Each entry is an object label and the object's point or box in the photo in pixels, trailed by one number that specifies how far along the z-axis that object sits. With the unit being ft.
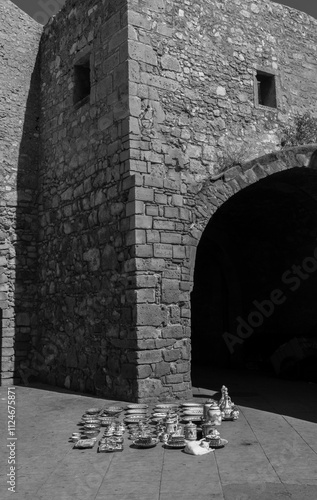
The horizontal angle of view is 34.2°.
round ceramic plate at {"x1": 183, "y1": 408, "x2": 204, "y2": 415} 17.47
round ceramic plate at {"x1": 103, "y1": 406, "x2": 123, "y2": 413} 17.72
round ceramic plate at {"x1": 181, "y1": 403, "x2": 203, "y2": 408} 18.62
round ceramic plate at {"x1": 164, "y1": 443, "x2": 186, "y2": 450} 14.15
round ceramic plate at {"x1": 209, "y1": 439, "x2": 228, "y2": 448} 14.12
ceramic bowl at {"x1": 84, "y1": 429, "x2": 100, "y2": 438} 15.28
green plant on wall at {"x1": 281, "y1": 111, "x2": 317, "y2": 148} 26.04
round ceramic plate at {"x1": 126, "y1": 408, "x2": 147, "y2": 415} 17.58
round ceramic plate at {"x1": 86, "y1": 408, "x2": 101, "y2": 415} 18.02
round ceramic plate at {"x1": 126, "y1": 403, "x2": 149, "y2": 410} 18.19
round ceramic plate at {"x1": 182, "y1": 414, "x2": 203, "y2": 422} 16.53
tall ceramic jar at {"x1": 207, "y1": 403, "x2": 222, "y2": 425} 16.00
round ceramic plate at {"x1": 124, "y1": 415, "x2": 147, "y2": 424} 16.69
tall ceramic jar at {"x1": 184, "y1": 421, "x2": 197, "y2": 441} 14.75
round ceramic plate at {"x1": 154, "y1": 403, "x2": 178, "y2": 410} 18.10
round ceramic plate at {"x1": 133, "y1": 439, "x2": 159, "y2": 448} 14.24
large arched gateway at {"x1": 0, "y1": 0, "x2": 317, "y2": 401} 20.74
